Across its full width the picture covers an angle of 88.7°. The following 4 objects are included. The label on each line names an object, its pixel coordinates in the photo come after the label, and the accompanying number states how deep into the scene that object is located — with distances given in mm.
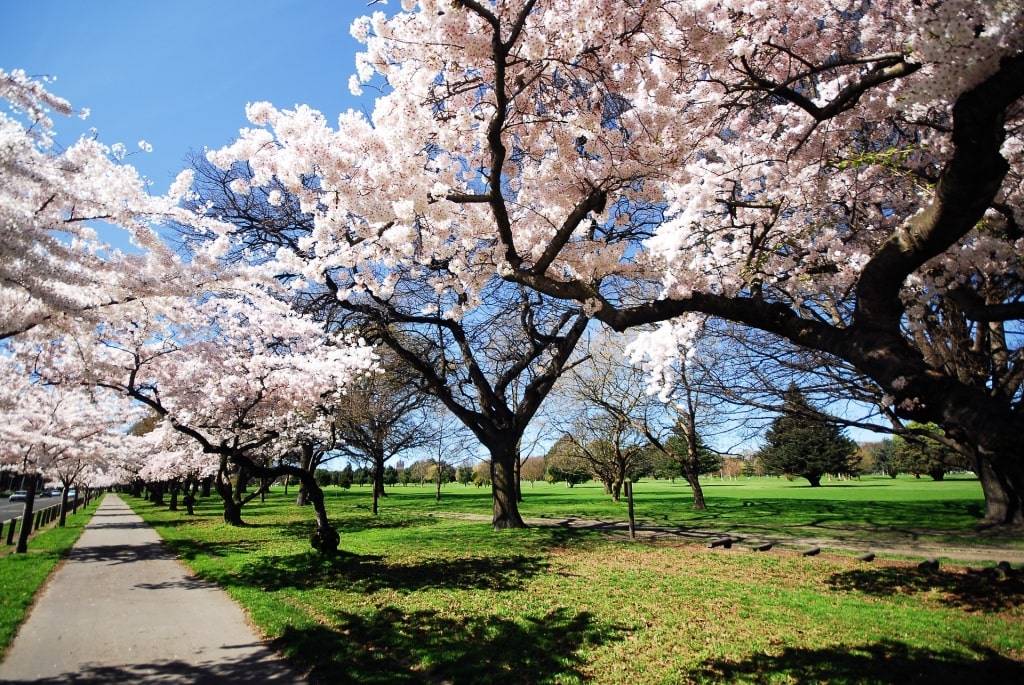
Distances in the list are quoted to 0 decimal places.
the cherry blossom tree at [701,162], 3238
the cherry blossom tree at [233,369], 9516
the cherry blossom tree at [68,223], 4062
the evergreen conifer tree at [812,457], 42719
